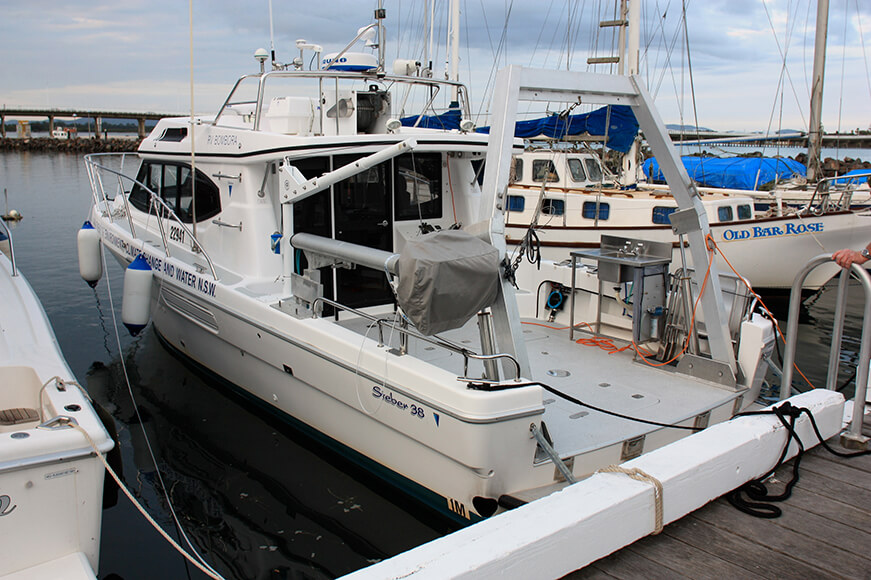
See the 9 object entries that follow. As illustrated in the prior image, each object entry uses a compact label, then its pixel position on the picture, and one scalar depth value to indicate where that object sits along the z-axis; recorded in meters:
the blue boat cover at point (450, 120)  11.31
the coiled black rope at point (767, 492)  2.74
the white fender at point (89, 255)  7.89
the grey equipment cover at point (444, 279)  3.54
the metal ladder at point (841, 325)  3.22
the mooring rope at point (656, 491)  2.51
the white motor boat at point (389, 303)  3.79
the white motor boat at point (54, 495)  3.02
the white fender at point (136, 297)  6.47
